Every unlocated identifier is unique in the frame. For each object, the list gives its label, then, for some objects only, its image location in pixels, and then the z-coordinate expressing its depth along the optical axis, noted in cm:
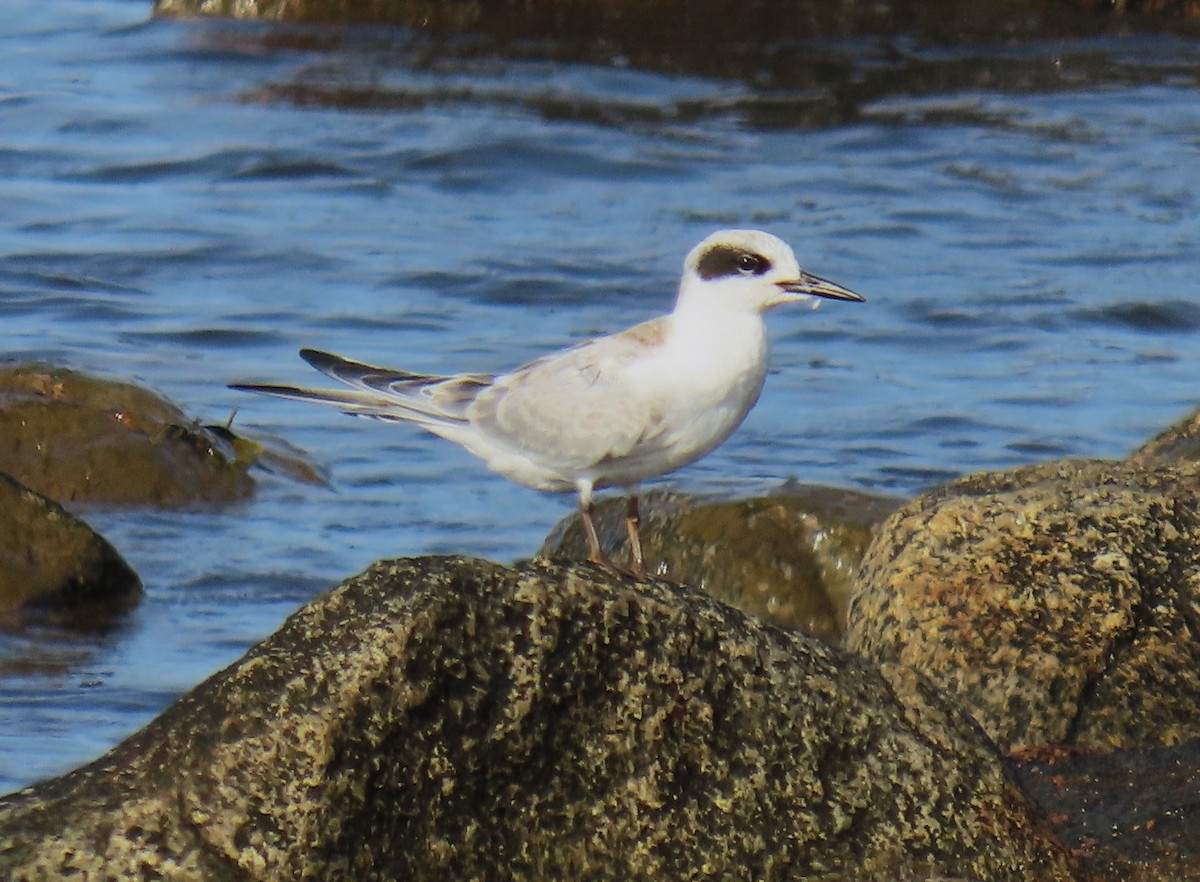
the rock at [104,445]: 1786
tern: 1173
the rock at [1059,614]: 1128
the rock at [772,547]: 1486
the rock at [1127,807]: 962
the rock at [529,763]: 837
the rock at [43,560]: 1512
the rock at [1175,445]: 1484
